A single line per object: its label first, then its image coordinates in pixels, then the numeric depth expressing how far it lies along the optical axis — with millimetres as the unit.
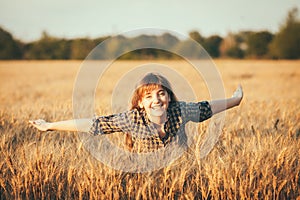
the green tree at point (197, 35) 38478
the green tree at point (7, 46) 40344
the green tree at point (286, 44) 38844
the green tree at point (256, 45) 40500
